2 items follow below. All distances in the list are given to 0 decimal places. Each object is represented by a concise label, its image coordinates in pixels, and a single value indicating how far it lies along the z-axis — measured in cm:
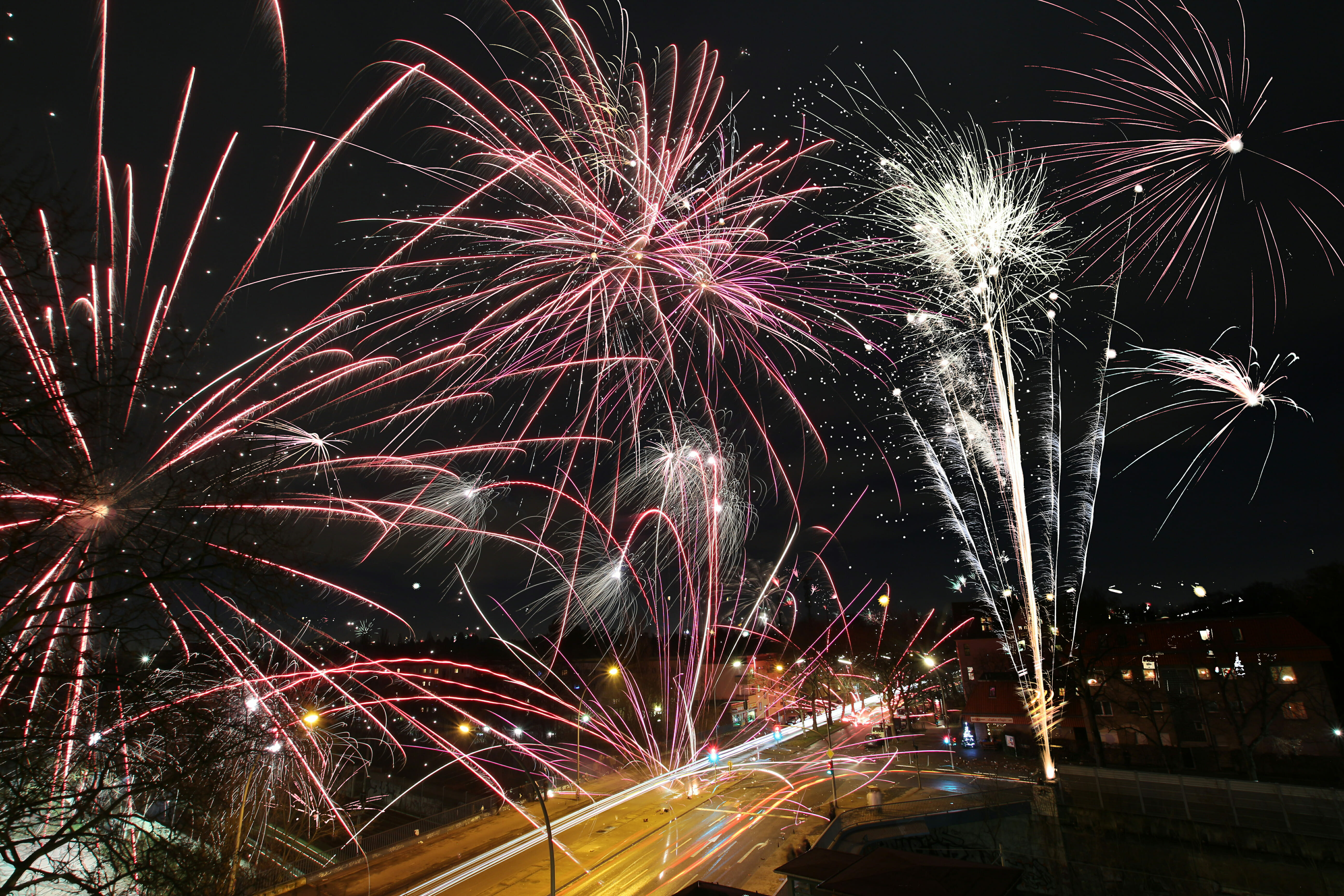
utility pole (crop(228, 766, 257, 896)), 1463
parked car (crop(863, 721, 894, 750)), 3409
